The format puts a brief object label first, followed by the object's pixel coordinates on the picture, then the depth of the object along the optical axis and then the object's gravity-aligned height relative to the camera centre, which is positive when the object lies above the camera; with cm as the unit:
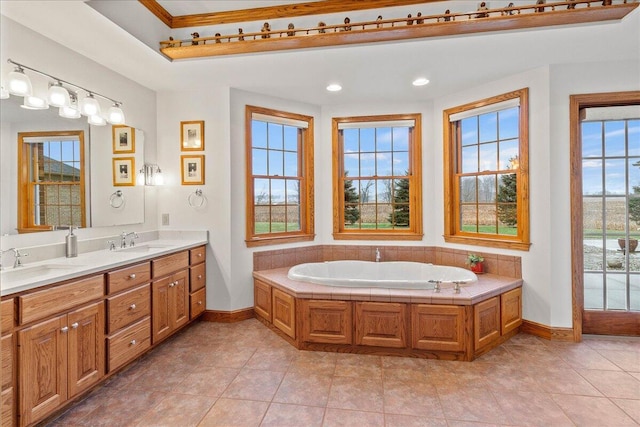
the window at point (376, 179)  392 +38
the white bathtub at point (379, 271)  347 -65
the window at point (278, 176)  363 +40
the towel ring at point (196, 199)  350 +14
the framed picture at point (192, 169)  350 +45
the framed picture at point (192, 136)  350 +81
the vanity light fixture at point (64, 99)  208 +83
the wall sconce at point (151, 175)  337 +39
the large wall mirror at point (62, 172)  219 +32
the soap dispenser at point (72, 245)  249 -24
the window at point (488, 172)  315 +39
